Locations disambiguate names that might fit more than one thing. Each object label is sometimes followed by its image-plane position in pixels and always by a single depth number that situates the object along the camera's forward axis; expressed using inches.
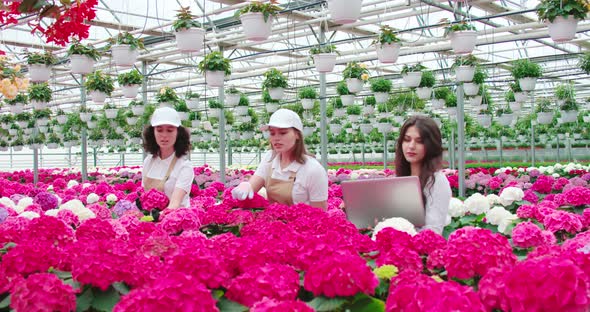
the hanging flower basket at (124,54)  269.0
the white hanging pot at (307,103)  492.4
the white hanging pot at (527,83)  397.7
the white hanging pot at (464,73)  339.0
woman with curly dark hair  138.3
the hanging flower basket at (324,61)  307.1
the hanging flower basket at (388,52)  299.9
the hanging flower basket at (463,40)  255.9
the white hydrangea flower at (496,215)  128.0
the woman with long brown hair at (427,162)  114.7
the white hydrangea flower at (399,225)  93.7
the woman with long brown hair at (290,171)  136.2
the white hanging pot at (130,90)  371.9
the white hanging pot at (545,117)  516.3
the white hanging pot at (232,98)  466.3
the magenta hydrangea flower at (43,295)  54.1
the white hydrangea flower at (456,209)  141.3
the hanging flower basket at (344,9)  195.3
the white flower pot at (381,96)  437.4
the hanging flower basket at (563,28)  229.5
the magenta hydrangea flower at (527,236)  87.7
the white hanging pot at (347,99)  450.0
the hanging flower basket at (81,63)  286.0
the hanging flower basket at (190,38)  247.8
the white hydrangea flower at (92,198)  180.1
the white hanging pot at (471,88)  427.8
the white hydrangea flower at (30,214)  115.6
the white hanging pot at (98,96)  389.1
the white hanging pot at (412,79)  371.2
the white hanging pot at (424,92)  412.5
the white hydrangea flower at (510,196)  155.9
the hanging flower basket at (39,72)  310.8
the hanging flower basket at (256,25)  231.3
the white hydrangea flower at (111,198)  185.2
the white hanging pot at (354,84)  390.6
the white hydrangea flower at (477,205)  141.3
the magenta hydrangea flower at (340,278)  55.1
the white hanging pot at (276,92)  404.2
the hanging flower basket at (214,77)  332.8
